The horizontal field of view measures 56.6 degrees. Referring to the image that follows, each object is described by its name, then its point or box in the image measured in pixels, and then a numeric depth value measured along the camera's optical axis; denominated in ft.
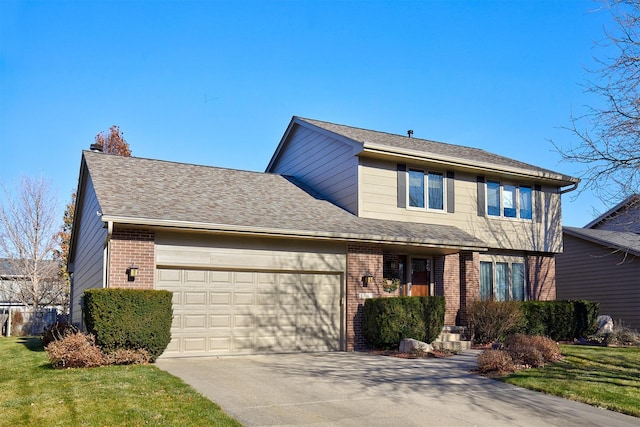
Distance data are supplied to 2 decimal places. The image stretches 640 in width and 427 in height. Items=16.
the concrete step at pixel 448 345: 49.24
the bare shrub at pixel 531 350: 39.02
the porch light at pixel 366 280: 51.11
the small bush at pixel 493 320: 54.39
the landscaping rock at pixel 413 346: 46.14
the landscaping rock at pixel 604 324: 60.64
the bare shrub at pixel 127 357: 37.59
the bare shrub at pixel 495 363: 36.86
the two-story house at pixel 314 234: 44.19
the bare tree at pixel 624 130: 35.06
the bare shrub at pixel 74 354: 35.86
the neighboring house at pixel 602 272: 71.36
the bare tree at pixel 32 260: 93.40
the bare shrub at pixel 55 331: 46.48
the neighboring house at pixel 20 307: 77.88
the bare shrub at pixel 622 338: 54.29
